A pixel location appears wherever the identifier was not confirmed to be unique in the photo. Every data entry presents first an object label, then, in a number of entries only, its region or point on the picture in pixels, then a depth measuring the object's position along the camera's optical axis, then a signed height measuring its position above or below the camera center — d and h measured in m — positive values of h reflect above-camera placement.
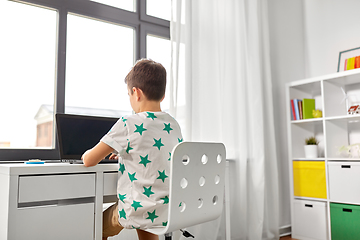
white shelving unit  2.43 -0.06
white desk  1.21 -0.19
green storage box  2.33 -0.54
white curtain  2.30 +0.39
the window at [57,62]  1.94 +0.58
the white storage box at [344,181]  2.35 -0.25
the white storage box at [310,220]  2.55 -0.59
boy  1.28 -0.05
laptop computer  1.62 +0.08
